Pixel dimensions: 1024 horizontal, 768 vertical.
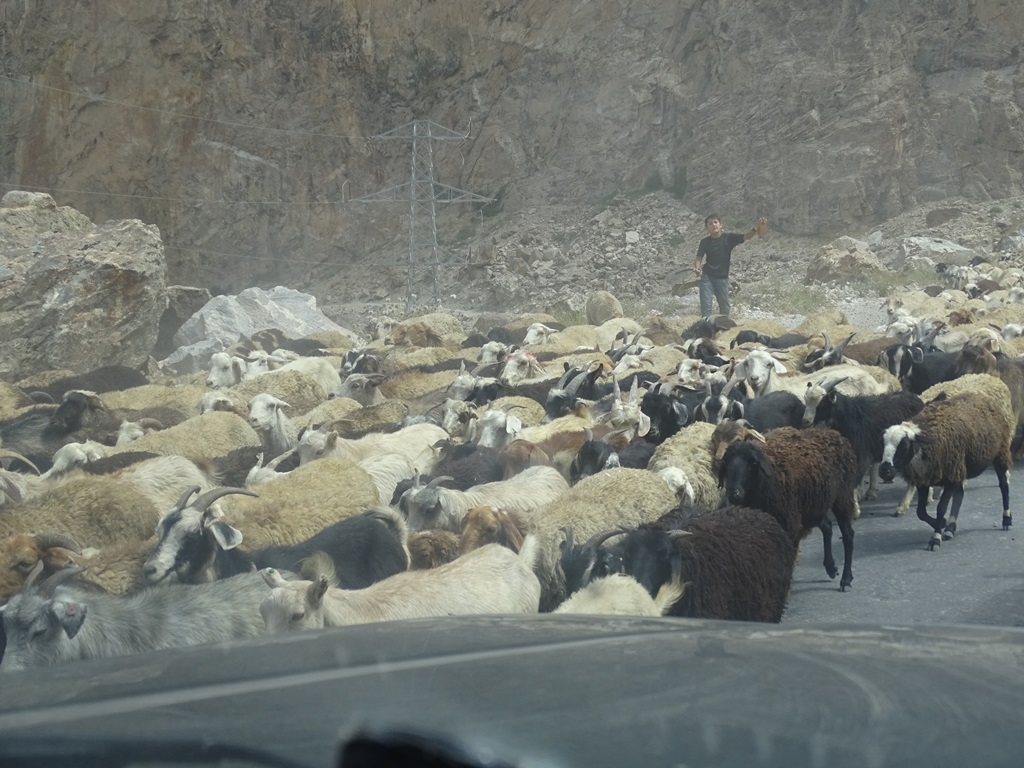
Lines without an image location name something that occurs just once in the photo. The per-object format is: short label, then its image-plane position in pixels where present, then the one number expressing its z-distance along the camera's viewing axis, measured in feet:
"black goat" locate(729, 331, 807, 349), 48.96
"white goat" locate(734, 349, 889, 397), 34.71
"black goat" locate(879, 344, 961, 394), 37.63
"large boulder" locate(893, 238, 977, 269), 92.32
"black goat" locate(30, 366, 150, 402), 45.88
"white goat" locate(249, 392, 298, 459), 33.30
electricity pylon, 103.50
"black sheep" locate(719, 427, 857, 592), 22.65
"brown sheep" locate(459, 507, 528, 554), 20.12
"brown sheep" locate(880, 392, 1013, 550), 25.73
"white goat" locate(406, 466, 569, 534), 21.90
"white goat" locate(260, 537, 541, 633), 14.59
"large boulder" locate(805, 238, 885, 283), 84.64
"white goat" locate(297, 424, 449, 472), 28.04
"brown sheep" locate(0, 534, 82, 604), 18.12
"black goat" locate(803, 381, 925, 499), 29.09
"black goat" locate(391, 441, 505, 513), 26.37
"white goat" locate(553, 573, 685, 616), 15.67
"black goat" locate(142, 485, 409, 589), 18.11
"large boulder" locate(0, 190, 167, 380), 49.26
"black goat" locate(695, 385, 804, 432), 30.42
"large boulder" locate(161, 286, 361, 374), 61.16
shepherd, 54.24
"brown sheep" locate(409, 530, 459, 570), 20.01
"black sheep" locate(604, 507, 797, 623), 17.48
